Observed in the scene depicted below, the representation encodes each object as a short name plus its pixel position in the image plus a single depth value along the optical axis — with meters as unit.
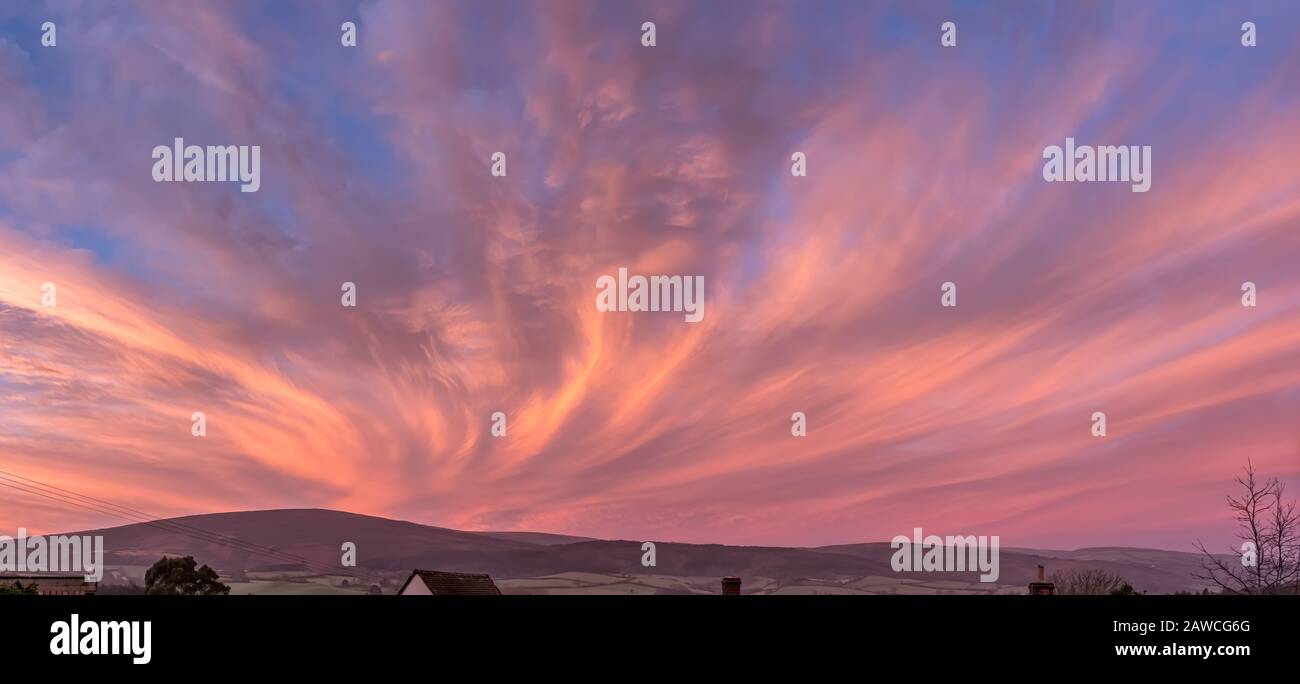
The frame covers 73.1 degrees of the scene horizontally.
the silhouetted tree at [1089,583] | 67.31
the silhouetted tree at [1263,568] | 41.94
